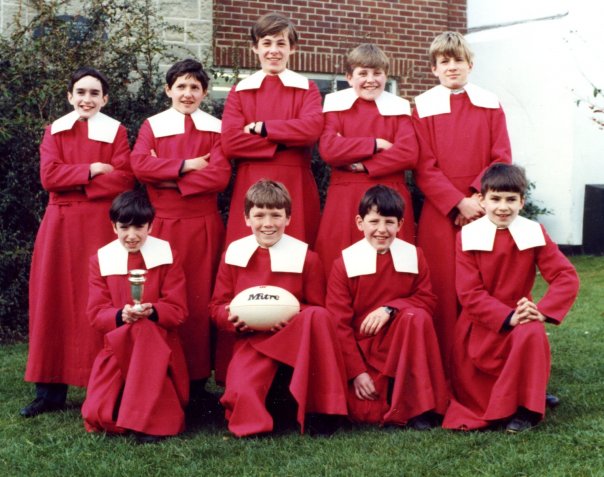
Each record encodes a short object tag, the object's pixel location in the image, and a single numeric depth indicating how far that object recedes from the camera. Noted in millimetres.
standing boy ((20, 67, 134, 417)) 5605
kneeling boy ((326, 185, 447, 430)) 5078
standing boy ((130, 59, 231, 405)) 5586
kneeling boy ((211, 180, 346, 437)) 4969
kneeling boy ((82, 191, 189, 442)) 4938
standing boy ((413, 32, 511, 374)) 5621
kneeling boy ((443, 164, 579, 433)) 4836
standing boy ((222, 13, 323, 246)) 5602
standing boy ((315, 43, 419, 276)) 5570
